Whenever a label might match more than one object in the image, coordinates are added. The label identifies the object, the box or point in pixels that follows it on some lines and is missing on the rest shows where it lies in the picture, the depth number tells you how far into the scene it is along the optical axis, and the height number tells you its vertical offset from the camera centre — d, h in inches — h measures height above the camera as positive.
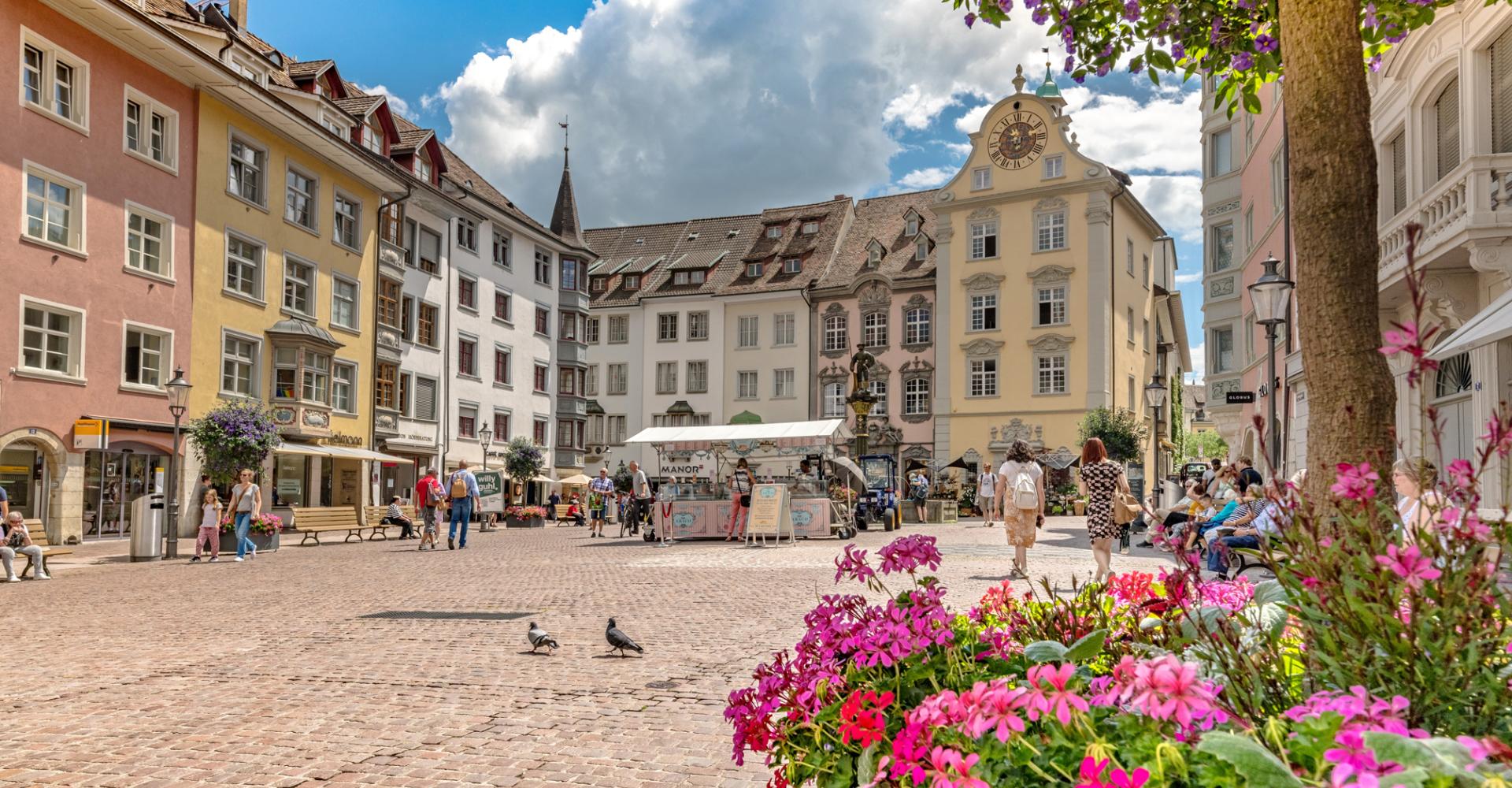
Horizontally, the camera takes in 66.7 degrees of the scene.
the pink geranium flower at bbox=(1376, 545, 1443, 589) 78.6 -6.9
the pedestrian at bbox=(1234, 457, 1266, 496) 677.3 -5.5
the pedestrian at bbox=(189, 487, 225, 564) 766.5 -48.3
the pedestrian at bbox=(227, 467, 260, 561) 788.6 -36.4
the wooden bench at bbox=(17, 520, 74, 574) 851.4 -58.9
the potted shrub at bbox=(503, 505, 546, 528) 1473.9 -74.9
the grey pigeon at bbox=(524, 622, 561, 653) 328.5 -51.7
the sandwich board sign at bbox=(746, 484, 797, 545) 909.8 -41.7
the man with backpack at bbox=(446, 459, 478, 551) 900.0 -30.2
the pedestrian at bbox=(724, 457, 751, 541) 970.7 -30.6
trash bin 775.1 -50.7
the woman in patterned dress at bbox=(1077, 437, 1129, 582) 497.0 -11.6
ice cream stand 989.2 -8.1
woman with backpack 530.6 -15.6
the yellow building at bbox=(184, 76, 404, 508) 1151.0 +189.8
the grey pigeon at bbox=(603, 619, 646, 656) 320.5 -50.5
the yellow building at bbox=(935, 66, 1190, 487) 1855.3 +291.2
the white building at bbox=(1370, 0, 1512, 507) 516.7 +132.3
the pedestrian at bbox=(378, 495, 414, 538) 1128.8 -62.1
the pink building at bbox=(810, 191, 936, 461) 2050.9 +250.1
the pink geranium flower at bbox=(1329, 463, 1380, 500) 91.1 -1.5
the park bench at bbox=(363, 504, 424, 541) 1305.4 -67.2
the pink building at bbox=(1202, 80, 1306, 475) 967.0 +203.8
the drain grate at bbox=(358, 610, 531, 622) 424.8 -59.2
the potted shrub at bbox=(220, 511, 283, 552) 856.9 -56.7
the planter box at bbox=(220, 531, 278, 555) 818.2 -63.6
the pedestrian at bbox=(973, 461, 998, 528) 1259.7 -34.2
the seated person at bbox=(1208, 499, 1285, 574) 447.2 -31.4
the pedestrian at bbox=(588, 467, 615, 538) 1128.8 -42.1
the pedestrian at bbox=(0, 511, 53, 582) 601.6 -50.0
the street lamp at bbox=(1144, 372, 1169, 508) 1023.7 +65.7
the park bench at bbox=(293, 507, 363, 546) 1061.1 -61.8
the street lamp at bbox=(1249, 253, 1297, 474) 558.3 +81.3
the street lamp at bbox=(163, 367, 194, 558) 794.2 +36.4
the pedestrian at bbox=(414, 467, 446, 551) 910.4 -36.6
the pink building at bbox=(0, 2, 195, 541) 920.3 +168.5
